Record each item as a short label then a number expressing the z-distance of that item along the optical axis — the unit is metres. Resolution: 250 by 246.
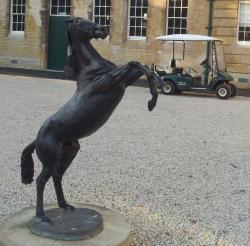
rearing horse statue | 4.05
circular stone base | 4.08
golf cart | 16.64
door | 24.53
